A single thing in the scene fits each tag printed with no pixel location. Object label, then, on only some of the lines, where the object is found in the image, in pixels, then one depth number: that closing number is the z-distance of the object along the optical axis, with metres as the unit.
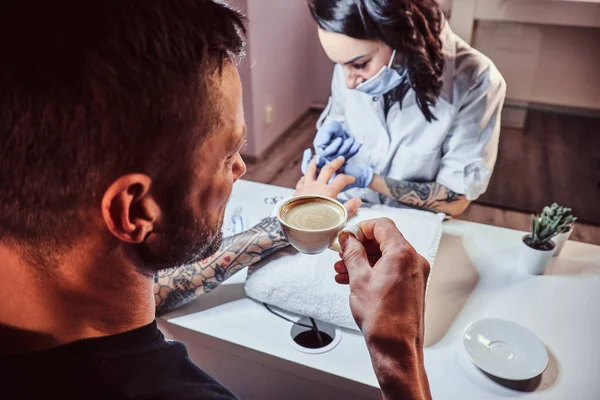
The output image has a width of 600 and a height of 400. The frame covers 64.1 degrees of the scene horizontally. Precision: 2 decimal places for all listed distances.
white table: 1.02
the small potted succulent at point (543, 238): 1.27
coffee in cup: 0.97
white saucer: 1.00
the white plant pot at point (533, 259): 1.25
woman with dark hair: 1.57
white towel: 1.16
